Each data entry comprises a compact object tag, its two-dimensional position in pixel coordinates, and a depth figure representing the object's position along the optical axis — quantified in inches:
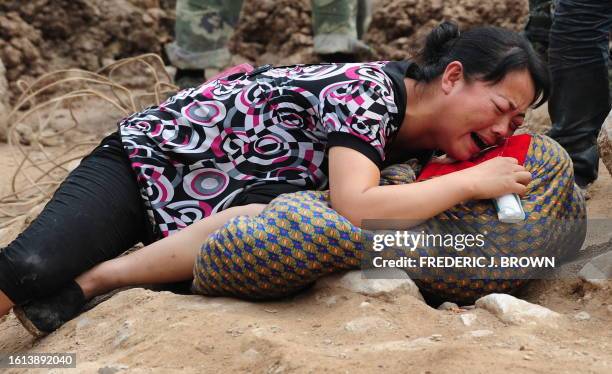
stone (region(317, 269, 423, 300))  120.8
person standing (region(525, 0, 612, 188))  144.8
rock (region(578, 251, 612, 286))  122.4
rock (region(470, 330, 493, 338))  114.1
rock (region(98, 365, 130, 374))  113.9
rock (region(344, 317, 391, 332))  116.5
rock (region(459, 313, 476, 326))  116.7
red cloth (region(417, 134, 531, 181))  127.5
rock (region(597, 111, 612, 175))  130.0
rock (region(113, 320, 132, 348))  119.1
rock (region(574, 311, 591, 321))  117.6
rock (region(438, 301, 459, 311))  121.9
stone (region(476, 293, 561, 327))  116.1
